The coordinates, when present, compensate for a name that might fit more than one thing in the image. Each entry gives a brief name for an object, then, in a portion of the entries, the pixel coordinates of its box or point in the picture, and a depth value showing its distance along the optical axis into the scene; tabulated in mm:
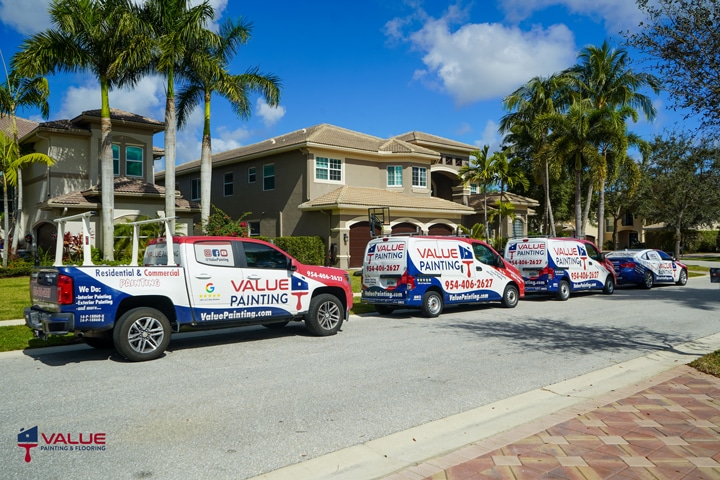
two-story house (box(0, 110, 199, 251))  25156
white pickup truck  8102
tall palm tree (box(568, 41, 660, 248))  31641
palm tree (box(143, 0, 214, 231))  20719
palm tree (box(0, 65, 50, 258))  24656
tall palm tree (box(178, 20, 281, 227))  22344
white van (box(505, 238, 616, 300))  17438
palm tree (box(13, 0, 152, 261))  20016
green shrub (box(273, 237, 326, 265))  26219
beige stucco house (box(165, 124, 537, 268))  27922
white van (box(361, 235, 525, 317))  13461
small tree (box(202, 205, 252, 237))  23828
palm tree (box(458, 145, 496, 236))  34500
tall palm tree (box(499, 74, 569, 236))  32875
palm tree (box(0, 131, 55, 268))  23484
